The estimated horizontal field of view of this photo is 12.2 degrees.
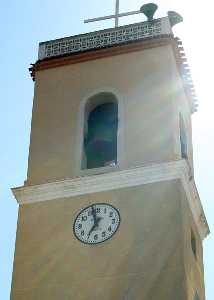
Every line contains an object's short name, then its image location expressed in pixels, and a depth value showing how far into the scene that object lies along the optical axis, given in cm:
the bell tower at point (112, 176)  1870
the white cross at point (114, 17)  2338
